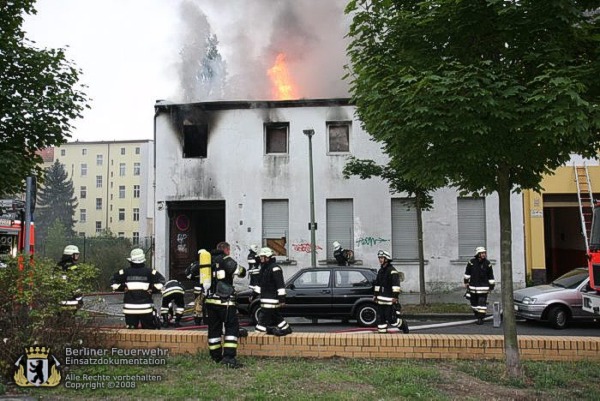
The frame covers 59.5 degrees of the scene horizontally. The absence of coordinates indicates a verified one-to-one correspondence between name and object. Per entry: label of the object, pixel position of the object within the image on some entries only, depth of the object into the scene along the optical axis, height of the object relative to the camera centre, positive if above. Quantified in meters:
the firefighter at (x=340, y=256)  14.87 -0.20
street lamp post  16.22 +1.16
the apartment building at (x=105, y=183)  72.00 +9.45
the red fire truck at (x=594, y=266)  8.62 -0.33
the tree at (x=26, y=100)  8.87 +2.65
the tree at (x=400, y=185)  14.14 +1.70
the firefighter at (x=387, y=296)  9.19 -0.83
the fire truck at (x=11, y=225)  11.70 +0.64
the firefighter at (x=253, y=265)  10.71 -0.37
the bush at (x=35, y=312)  5.50 -0.65
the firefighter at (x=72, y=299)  5.95 -0.56
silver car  10.79 -1.22
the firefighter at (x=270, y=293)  7.52 -0.62
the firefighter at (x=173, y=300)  10.09 -0.96
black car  10.88 -0.98
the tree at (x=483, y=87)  5.03 +1.58
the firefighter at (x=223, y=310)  6.31 -0.76
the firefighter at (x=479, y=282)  11.45 -0.75
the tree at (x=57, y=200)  68.28 +6.73
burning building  18.06 +1.87
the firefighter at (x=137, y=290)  7.62 -0.57
